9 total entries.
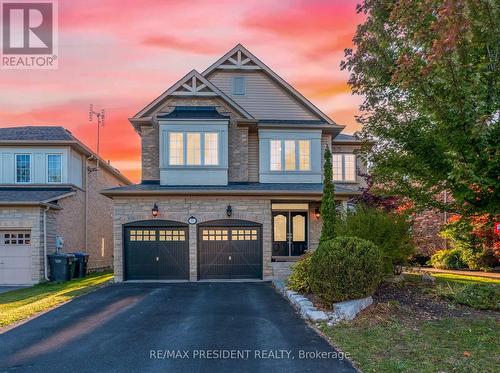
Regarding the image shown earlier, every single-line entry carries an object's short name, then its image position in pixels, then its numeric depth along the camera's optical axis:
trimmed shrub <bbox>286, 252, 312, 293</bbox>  12.23
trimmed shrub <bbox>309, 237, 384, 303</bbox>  9.51
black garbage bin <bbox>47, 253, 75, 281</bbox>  17.91
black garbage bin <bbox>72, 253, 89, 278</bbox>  19.35
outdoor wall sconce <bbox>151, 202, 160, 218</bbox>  16.80
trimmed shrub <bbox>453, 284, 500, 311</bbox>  9.78
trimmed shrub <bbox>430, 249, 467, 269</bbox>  21.94
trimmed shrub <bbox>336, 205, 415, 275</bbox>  12.48
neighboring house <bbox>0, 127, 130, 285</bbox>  17.45
